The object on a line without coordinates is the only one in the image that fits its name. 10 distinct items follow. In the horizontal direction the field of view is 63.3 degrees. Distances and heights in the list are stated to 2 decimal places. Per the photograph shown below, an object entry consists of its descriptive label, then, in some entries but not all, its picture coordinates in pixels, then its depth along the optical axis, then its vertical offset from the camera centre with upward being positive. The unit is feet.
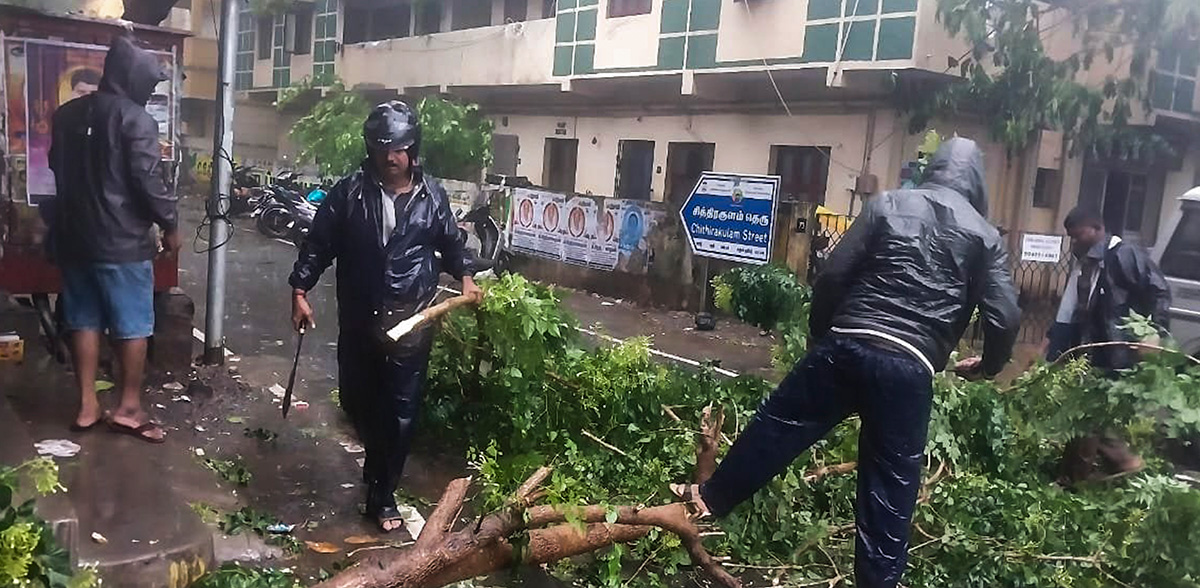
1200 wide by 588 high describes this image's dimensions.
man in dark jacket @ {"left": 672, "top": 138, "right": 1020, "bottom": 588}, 9.58 -1.33
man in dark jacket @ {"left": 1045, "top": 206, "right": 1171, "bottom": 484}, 14.51 -1.46
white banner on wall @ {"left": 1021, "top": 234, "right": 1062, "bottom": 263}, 30.73 -1.07
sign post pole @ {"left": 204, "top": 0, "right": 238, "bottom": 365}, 17.83 -0.67
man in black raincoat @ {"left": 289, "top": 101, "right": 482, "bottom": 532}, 11.64 -1.35
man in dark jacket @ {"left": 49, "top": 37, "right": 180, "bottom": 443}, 12.68 -1.14
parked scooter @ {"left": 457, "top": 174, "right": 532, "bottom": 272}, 42.11 -2.48
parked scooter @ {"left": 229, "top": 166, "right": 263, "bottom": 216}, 38.45 -1.61
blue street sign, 32.63 -0.97
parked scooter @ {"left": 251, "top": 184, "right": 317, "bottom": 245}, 42.52 -2.63
